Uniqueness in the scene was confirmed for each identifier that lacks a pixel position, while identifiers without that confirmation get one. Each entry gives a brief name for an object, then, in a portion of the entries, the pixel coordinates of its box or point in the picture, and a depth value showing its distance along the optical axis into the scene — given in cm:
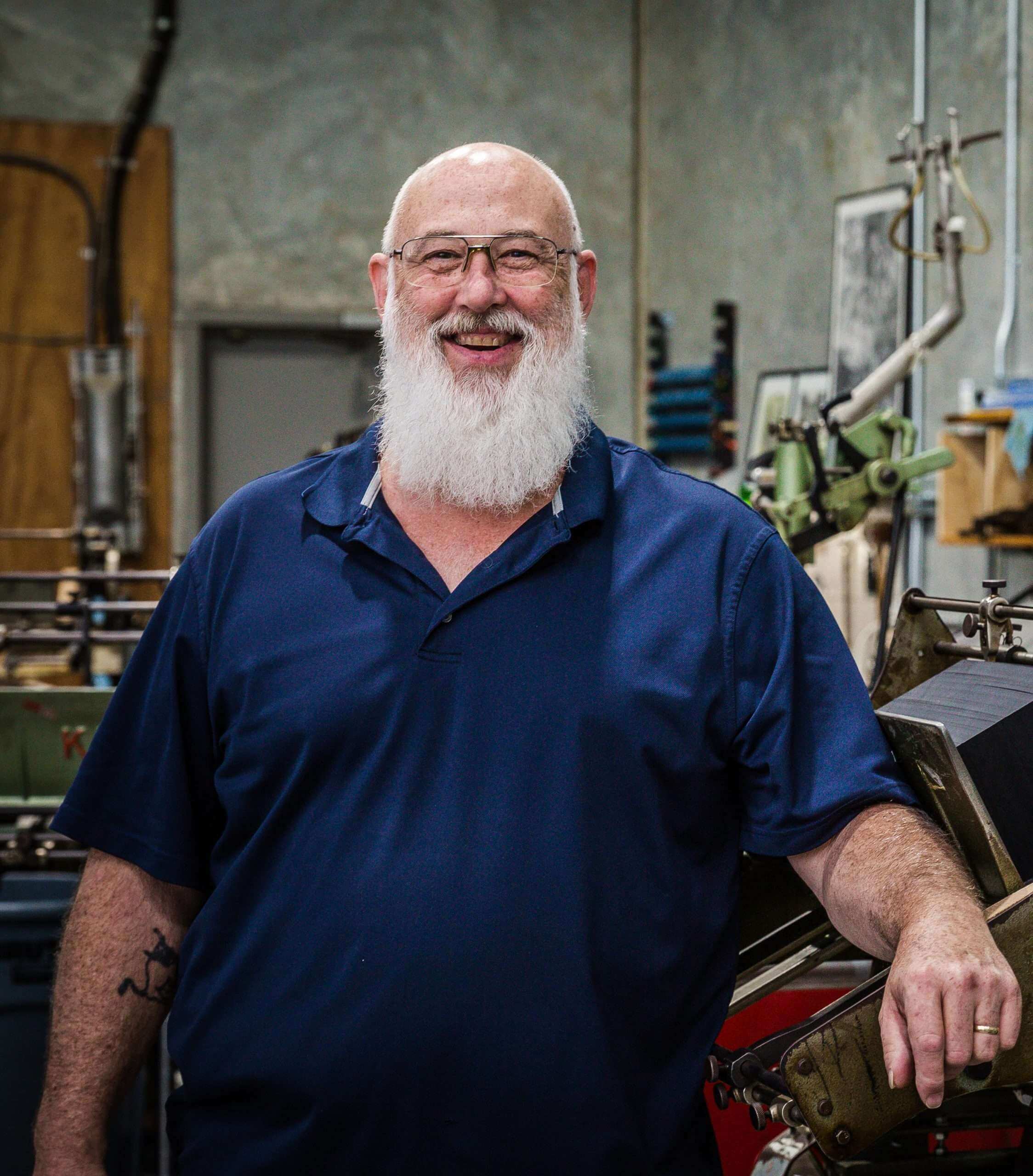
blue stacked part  673
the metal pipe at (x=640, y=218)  752
